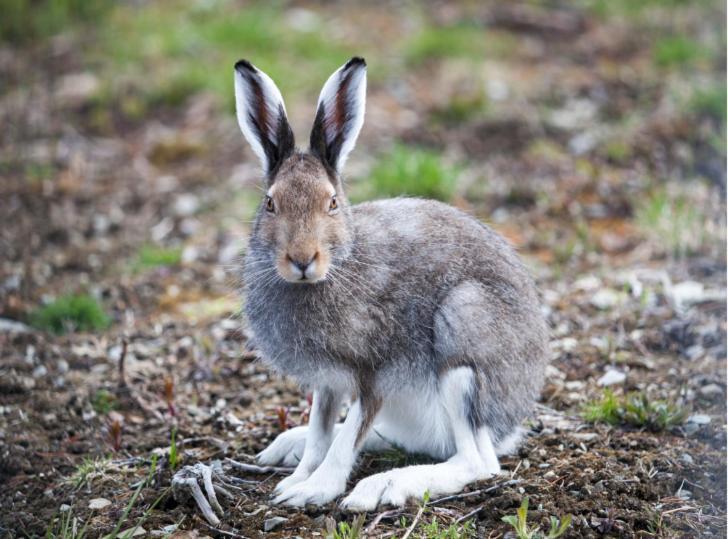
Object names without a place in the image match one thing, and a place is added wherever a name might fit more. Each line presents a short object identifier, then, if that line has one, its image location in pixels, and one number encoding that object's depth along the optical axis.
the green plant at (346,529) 8.41
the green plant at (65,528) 8.37
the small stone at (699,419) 10.69
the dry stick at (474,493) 9.28
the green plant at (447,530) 8.55
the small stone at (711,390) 11.32
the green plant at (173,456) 9.95
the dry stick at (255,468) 10.12
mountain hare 9.45
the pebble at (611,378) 11.89
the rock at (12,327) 13.65
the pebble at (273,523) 9.02
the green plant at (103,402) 11.77
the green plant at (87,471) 10.02
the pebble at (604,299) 13.85
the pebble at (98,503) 9.54
